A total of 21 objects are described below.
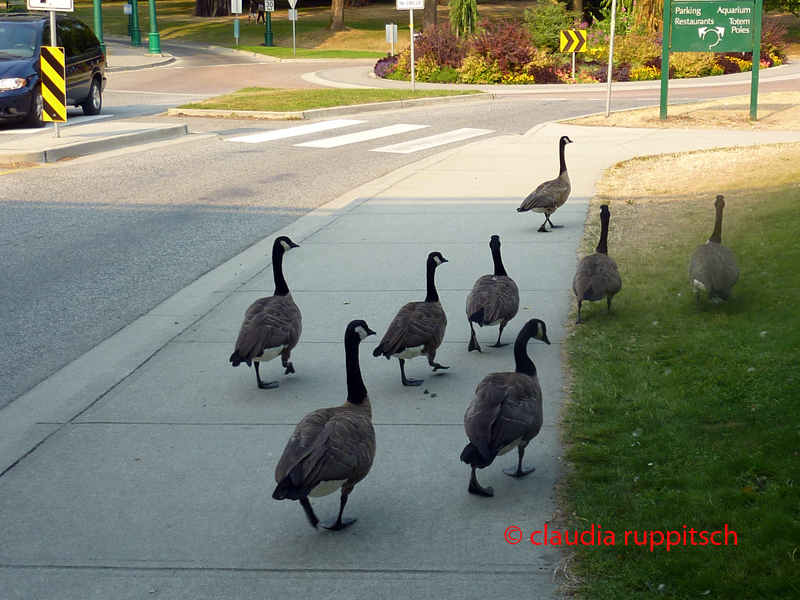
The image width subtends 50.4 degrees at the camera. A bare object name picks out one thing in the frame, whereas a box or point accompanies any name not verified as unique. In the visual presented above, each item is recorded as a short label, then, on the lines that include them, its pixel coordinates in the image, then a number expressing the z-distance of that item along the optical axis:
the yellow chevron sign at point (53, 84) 15.73
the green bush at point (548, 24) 38.22
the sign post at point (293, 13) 46.22
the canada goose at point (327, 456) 3.79
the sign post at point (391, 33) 38.89
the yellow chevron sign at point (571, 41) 27.03
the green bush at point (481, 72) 32.81
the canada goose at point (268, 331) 5.61
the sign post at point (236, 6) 49.49
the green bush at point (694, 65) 34.28
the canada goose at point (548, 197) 10.02
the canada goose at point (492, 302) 6.20
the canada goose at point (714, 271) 6.66
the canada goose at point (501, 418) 4.14
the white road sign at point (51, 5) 15.79
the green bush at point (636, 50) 35.19
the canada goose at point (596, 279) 6.61
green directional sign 20.70
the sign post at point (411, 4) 26.92
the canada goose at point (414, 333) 5.66
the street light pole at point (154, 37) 43.62
